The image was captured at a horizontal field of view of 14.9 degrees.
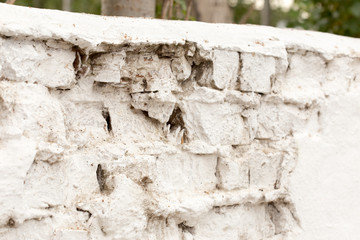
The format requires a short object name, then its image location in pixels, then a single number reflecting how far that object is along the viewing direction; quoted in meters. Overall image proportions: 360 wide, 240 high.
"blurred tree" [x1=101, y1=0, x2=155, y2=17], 2.96
